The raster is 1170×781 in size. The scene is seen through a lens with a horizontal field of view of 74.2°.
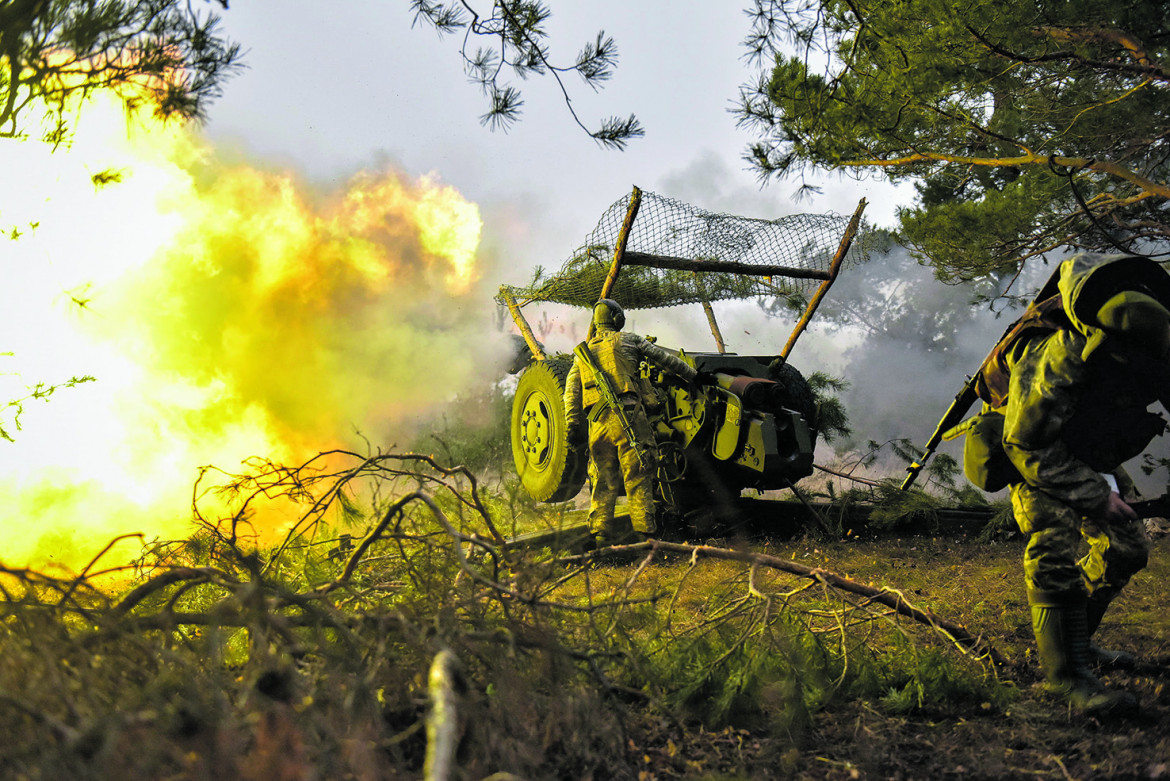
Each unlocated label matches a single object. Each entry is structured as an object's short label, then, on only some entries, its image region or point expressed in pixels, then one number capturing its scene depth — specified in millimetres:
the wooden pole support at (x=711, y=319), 7415
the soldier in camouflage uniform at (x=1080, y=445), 2867
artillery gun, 5871
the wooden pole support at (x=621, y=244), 5867
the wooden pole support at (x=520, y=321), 7629
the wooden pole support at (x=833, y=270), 6657
